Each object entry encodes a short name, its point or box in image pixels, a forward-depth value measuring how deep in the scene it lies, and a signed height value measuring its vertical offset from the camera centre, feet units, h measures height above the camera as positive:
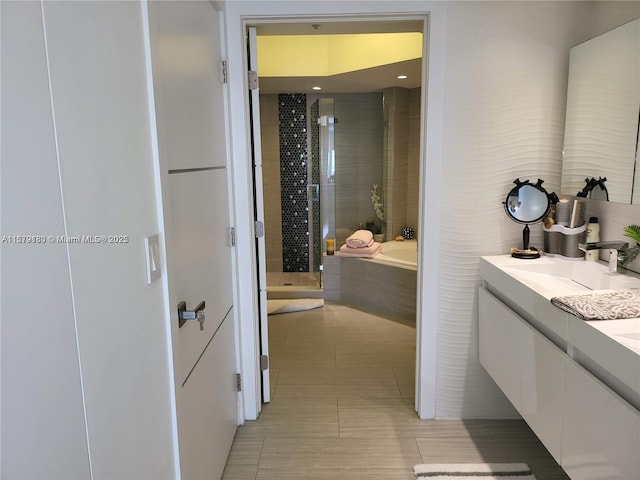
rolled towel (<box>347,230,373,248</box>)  14.67 -2.22
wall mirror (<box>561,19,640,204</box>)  5.85 +0.72
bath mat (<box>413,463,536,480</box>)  6.76 -4.49
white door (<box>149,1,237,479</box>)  4.72 -0.58
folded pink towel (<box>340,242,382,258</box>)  14.52 -2.55
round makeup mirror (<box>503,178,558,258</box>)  7.40 -0.58
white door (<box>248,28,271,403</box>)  7.68 -0.64
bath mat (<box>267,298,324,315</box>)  13.96 -4.11
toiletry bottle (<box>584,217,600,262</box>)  6.97 -1.04
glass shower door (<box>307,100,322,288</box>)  16.57 -0.79
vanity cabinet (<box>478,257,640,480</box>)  4.23 -2.37
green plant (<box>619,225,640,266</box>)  6.00 -1.10
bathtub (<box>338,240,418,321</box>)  13.20 -3.34
